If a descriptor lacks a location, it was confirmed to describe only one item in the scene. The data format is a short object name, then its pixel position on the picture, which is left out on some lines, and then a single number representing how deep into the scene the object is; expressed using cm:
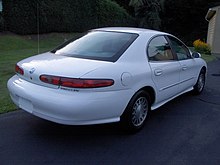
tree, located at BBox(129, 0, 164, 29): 2847
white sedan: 314
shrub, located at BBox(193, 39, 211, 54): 1755
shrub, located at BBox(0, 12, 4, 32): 1747
